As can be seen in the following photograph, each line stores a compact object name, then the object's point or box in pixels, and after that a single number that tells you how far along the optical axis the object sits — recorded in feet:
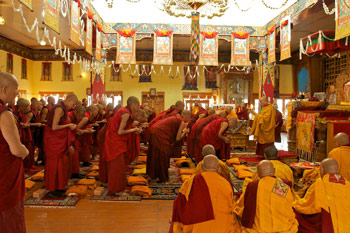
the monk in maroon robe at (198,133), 21.57
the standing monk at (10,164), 6.97
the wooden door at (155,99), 58.70
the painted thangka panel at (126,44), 39.58
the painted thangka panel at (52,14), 19.78
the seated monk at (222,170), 11.02
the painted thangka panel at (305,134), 23.15
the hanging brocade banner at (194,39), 32.86
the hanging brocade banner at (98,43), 37.61
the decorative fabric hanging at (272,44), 37.41
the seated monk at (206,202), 9.11
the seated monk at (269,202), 8.77
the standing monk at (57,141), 13.43
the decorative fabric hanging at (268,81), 41.32
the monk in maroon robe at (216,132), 19.44
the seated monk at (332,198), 9.12
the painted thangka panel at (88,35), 31.63
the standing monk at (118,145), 14.33
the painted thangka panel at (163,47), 39.27
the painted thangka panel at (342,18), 20.86
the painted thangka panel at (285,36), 32.98
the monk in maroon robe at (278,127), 28.90
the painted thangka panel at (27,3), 15.54
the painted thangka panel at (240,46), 39.73
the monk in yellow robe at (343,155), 12.98
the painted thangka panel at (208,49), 39.09
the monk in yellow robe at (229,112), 32.10
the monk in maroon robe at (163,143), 17.24
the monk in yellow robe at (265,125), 24.54
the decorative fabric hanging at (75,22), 25.61
